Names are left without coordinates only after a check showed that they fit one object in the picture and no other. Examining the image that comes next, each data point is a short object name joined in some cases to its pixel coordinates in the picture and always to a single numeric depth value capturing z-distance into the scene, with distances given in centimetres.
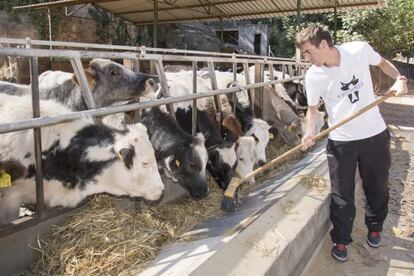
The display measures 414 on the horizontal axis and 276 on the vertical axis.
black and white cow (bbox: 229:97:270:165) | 543
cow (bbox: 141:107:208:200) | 389
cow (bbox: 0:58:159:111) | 452
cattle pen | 256
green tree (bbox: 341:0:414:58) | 1809
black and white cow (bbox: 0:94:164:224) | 294
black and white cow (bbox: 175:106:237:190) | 458
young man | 346
